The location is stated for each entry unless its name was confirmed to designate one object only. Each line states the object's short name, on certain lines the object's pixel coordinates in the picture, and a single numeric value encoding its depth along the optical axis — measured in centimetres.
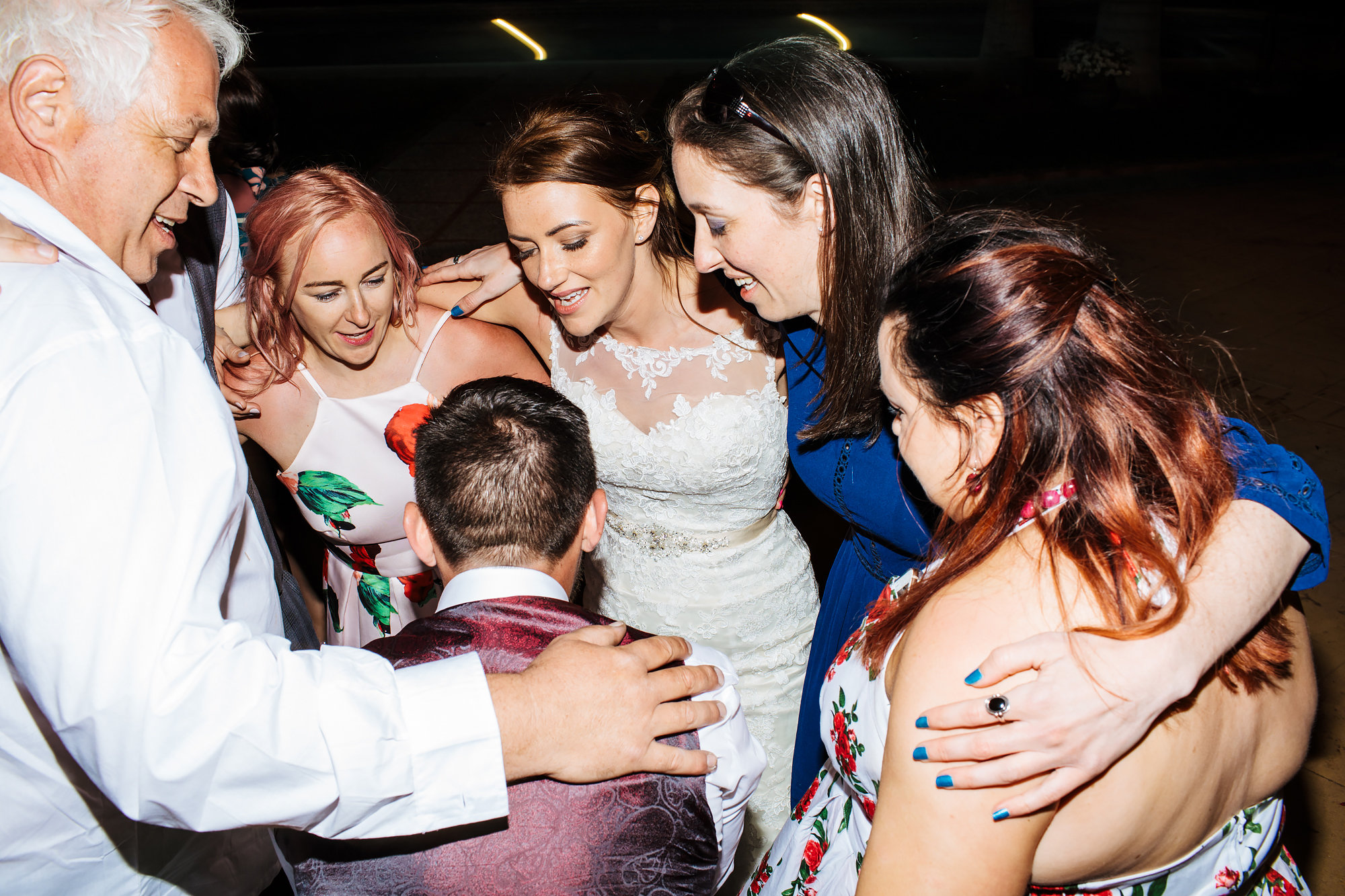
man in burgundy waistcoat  125
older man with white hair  110
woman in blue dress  129
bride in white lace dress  227
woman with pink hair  220
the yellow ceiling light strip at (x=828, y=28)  1462
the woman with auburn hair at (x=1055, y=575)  112
